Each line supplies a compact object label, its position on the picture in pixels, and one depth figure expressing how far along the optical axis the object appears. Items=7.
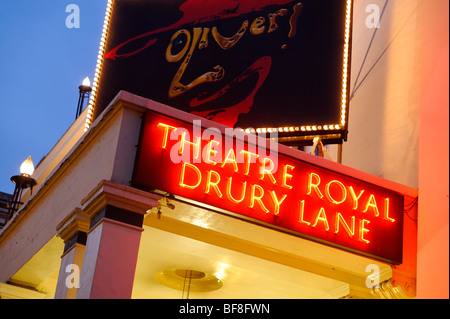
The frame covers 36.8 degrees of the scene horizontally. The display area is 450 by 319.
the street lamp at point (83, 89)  18.09
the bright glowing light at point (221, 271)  10.24
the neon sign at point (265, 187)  7.94
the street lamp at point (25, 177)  12.26
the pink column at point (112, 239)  7.15
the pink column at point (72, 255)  8.10
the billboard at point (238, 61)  11.21
